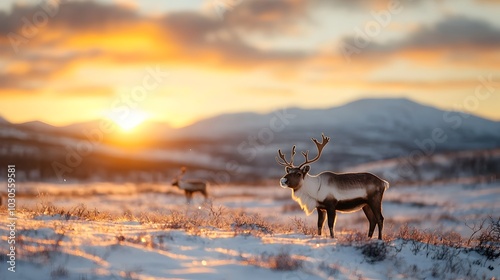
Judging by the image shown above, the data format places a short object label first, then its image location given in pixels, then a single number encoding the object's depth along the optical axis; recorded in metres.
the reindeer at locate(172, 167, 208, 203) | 30.47
